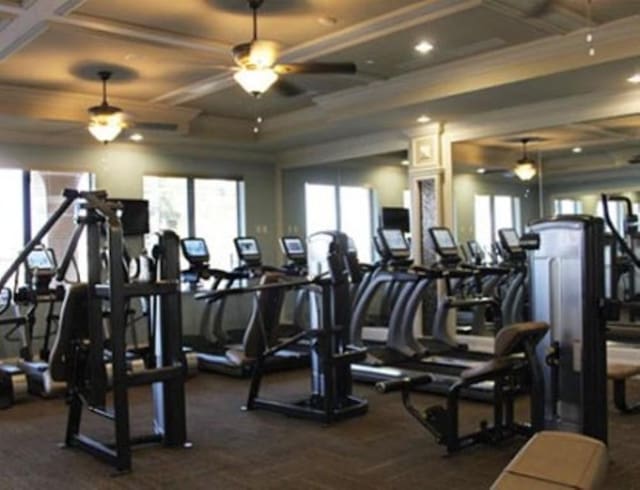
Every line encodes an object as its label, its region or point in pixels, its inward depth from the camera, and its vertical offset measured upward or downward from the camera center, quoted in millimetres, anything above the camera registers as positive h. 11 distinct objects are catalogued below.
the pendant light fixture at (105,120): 6973 +1317
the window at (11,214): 8703 +518
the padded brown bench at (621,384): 5156 -1086
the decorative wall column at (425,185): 8516 +720
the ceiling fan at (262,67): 5070 +1335
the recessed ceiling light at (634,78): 6371 +1462
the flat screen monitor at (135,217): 9420 +478
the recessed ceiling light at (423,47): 6191 +1751
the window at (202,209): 9938 +605
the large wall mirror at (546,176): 7324 +730
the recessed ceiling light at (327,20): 5566 +1795
